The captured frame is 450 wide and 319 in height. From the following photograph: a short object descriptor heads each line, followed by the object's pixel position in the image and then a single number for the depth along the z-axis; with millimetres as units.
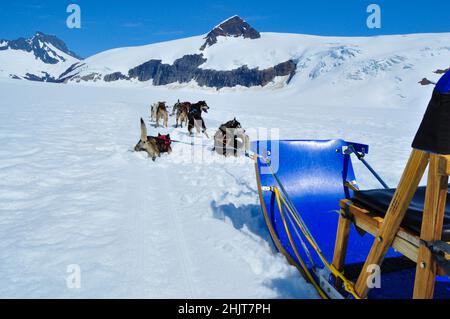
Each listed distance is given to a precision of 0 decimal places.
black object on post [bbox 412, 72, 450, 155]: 1500
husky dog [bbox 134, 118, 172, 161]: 7527
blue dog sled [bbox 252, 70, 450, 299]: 1625
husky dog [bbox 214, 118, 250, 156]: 8234
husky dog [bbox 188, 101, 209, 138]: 11117
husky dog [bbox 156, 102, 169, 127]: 13279
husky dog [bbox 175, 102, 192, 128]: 13077
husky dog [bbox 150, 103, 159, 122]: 14084
